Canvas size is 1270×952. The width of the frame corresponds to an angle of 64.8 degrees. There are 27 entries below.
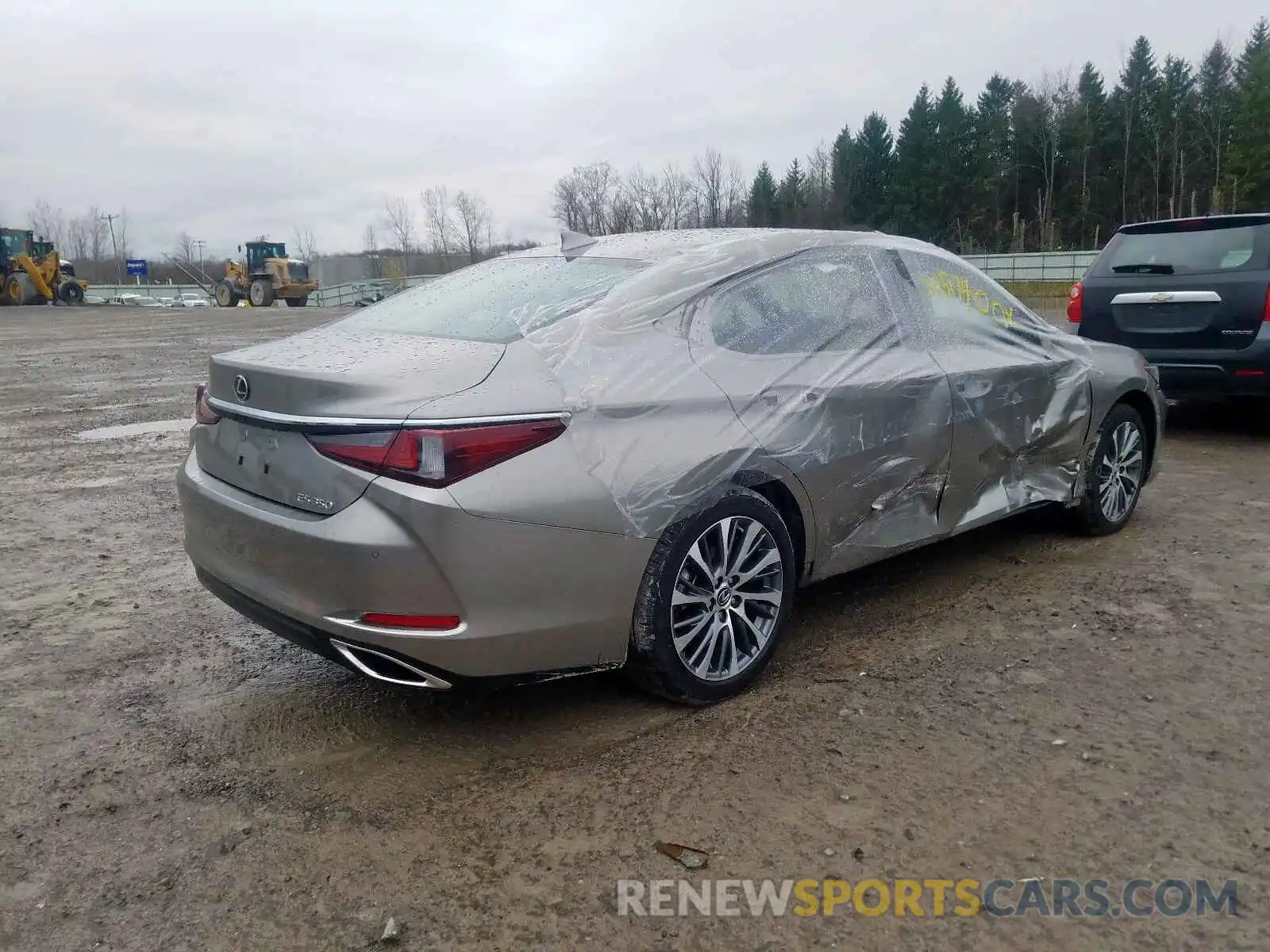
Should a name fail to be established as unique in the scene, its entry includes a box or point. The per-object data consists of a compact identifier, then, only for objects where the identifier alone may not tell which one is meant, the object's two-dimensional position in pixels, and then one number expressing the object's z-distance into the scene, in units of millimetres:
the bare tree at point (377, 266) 79250
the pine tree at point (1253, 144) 53875
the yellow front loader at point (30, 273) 39375
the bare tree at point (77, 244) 115750
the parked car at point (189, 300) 60375
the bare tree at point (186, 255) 103162
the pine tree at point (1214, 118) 58969
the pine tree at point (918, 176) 62781
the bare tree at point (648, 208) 62234
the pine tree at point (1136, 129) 62281
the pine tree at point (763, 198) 63628
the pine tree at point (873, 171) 64000
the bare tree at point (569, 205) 64250
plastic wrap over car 3006
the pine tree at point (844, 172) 64625
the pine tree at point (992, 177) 63500
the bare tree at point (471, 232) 91894
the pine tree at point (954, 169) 63000
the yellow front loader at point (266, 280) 44562
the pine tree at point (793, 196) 58156
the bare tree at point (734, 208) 63250
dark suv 6887
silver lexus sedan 2682
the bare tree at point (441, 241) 90856
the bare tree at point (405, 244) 92062
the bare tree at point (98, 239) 117312
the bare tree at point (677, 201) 67000
